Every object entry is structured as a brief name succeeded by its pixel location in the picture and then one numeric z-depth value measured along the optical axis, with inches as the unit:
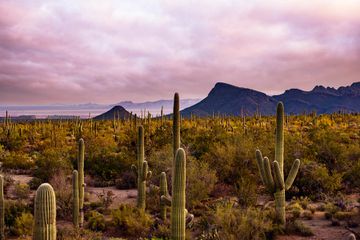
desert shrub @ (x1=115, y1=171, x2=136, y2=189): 787.4
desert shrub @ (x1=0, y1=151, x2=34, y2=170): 1000.9
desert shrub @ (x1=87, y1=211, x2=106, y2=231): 518.3
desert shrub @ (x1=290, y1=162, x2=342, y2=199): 652.5
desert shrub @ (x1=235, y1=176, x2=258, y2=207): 574.9
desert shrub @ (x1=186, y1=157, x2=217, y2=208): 603.8
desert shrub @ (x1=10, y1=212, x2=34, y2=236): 484.1
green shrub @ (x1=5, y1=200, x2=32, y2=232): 525.3
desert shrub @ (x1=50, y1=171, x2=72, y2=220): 569.3
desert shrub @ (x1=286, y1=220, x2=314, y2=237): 476.7
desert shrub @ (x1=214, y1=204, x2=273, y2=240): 426.0
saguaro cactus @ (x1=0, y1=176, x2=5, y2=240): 459.1
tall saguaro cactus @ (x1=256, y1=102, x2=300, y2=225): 482.0
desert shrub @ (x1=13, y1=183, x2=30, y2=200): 661.3
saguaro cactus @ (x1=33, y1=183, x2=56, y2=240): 261.0
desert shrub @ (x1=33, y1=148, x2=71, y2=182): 803.0
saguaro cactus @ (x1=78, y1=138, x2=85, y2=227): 527.8
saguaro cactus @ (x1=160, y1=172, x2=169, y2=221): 526.3
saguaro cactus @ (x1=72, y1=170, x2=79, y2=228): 511.7
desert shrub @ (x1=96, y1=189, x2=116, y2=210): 619.8
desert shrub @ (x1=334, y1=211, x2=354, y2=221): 523.8
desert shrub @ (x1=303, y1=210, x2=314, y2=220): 544.8
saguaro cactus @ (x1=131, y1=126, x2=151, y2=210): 565.3
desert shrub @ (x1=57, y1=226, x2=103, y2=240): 438.1
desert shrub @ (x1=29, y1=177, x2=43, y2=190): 770.6
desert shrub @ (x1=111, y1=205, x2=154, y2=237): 495.5
